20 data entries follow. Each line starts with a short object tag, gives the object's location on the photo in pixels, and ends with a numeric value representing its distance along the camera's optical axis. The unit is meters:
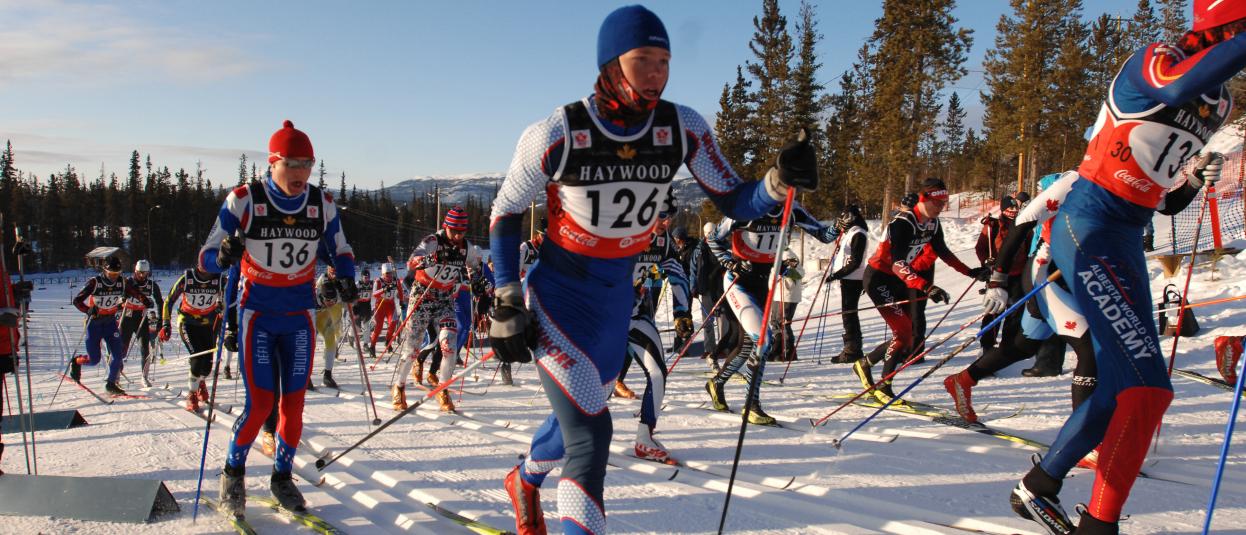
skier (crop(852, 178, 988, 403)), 7.25
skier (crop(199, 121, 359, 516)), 4.39
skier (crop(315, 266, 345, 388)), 10.12
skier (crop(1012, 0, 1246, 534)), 3.13
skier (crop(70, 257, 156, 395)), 10.64
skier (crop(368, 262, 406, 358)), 15.94
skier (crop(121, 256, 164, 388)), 11.26
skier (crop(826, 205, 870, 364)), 8.09
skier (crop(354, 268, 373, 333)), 18.71
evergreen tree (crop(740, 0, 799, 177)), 39.06
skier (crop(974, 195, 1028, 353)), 8.90
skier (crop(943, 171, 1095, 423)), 4.25
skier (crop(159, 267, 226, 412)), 9.30
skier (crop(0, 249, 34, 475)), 4.93
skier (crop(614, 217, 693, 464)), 5.40
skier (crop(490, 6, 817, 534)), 2.74
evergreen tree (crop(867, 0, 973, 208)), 34.84
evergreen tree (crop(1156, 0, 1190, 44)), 48.33
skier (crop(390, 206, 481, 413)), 8.70
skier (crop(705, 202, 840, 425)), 6.47
